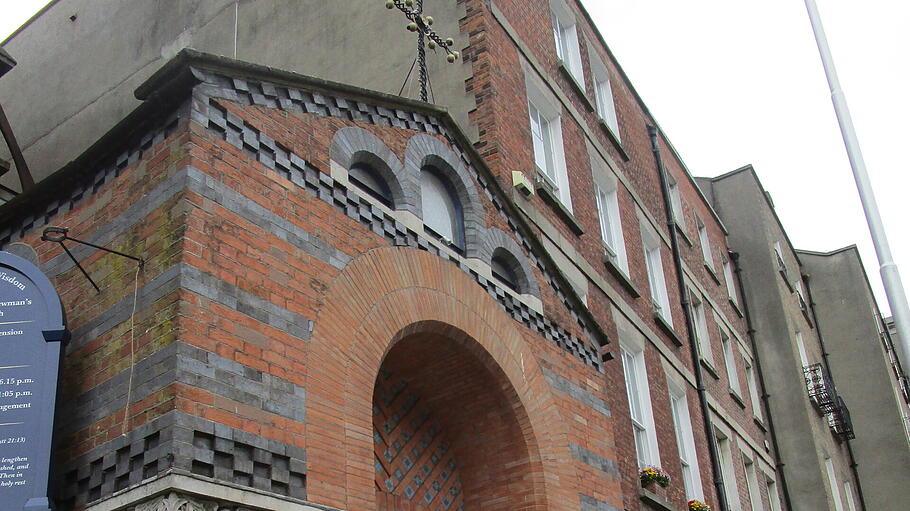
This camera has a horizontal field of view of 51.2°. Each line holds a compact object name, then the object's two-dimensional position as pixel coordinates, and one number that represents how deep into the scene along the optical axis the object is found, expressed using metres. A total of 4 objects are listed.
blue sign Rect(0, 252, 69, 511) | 6.48
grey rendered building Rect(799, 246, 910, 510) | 31.22
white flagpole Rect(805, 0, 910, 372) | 10.80
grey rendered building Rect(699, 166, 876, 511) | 25.62
